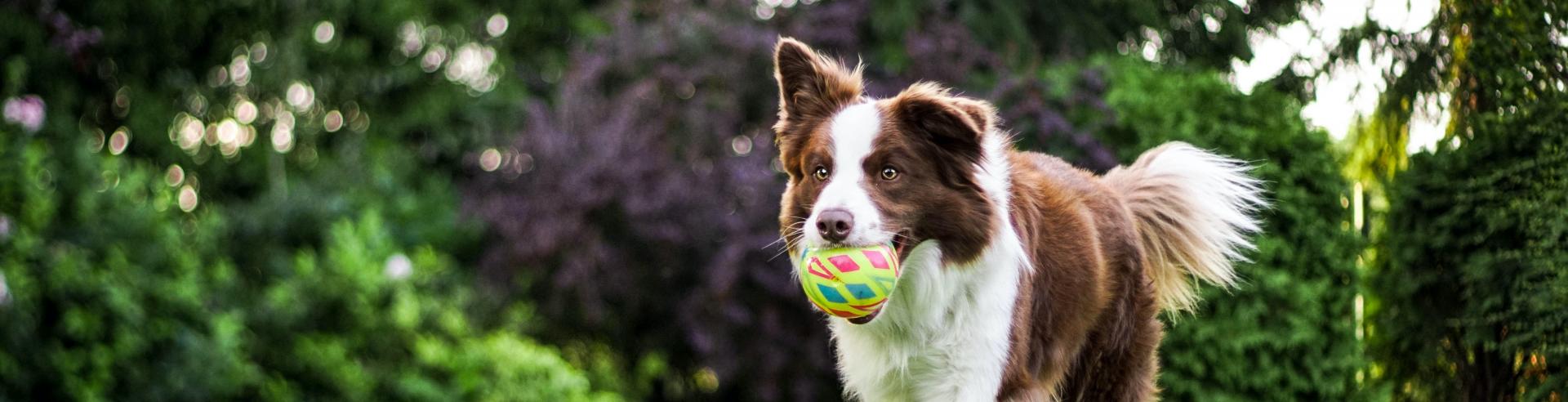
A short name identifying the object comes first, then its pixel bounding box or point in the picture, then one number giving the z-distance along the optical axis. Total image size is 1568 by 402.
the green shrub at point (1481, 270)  4.97
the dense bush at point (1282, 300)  6.44
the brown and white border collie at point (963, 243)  3.72
